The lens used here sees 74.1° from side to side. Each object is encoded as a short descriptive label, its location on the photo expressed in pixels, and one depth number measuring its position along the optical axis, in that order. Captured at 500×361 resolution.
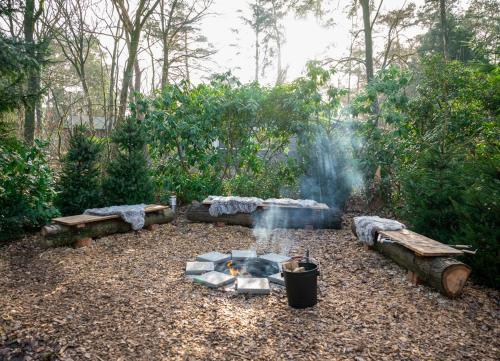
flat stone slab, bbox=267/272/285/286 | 4.01
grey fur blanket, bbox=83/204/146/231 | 5.79
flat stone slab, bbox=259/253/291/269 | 4.66
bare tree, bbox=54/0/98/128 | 10.00
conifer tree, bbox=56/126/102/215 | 6.12
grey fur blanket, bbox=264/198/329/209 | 6.69
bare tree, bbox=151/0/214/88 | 11.71
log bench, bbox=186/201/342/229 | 6.54
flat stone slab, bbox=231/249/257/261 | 4.81
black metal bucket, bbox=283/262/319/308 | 3.33
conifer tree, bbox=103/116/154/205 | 6.57
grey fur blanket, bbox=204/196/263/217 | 6.60
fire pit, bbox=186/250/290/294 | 3.88
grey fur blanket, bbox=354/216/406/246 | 4.95
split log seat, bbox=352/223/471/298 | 3.54
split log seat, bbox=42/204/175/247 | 5.06
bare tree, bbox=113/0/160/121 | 9.20
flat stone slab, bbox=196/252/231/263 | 4.73
